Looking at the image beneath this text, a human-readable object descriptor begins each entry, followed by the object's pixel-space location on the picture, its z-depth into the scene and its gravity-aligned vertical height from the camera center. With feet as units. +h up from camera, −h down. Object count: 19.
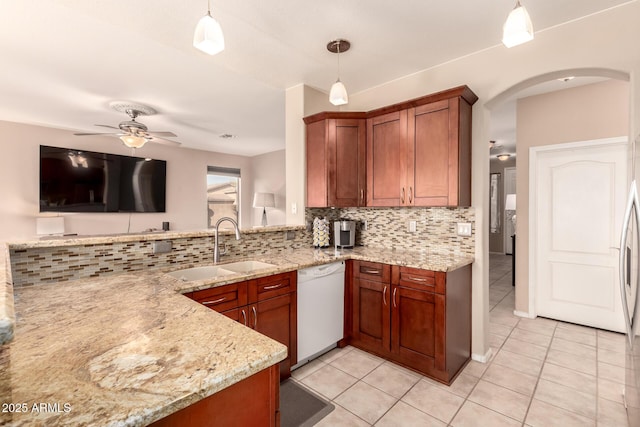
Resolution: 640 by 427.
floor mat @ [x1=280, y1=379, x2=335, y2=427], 6.01 -4.17
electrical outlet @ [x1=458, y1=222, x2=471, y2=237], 8.39 -0.47
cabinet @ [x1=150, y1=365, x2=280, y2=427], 2.53 -1.80
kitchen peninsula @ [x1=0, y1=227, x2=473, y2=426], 2.15 -1.35
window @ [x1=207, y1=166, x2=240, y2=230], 21.20 +1.45
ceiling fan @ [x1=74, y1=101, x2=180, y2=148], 11.48 +3.25
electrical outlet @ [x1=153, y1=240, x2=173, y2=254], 6.95 -0.80
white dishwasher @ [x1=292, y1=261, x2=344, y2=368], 7.73 -2.66
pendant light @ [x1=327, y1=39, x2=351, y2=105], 7.15 +2.90
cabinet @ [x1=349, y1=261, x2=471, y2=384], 7.20 -2.74
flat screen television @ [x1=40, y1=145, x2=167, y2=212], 14.46 +1.67
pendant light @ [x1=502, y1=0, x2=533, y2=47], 4.58 +2.88
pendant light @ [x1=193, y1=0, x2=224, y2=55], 4.70 +2.83
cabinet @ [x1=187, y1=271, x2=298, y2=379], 5.99 -2.02
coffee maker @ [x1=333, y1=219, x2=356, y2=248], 10.02 -0.69
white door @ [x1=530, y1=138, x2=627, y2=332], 10.08 -0.59
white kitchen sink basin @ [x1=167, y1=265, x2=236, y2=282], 7.09 -1.48
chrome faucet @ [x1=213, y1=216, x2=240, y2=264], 7.64 -0.91
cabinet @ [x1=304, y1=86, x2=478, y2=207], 7.84 +1.75
